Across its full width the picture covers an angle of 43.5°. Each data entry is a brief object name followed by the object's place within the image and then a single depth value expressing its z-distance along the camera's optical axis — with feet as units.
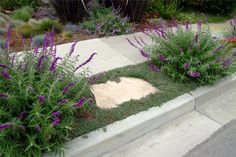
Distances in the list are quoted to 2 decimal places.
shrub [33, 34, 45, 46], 15.73
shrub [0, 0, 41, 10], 21.35
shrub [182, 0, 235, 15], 25.46
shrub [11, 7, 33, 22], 19.04
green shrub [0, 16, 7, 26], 17.95
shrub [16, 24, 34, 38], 17.14
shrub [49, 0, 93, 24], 18.68
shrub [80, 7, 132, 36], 18.17
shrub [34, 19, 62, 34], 17.56
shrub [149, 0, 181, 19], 22.88
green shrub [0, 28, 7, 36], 16.74
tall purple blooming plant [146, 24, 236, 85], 13.09
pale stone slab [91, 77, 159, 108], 11.71
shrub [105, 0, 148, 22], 20.17
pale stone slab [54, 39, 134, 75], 14.38
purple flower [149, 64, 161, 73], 13.96
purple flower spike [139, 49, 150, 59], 14.73
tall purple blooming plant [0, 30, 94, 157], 8.20
